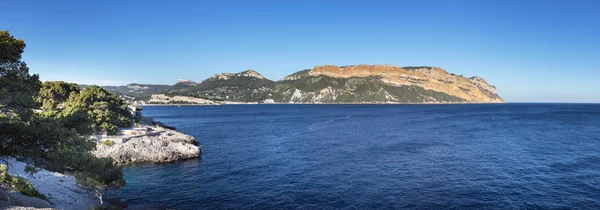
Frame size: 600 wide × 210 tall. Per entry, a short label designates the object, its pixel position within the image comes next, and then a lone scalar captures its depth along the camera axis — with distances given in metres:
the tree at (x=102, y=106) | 67.19
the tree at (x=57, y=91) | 81.73
